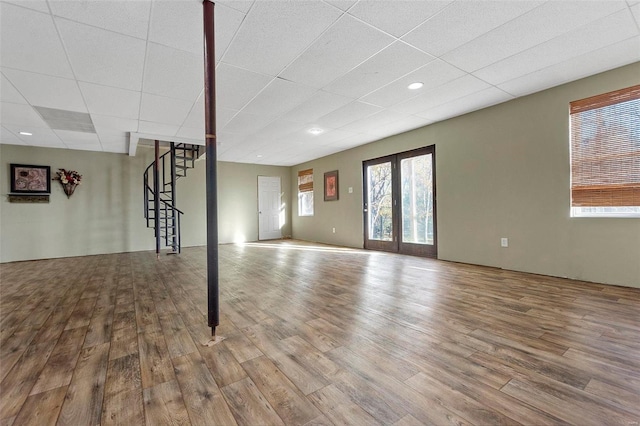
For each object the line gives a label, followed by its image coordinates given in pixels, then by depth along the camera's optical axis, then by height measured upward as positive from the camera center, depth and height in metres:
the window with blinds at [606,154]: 3.08 +0.66
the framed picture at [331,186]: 7.53 +0.78
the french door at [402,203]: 5.31 +0.21
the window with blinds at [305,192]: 8.58 +0.69
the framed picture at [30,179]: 5.78 +0.82
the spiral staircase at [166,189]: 5.95 +0.60
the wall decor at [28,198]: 5.79 +0.41
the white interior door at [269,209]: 8.91 +0.18
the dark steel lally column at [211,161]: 2.04 +0.40
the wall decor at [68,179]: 6.13 +0.84
